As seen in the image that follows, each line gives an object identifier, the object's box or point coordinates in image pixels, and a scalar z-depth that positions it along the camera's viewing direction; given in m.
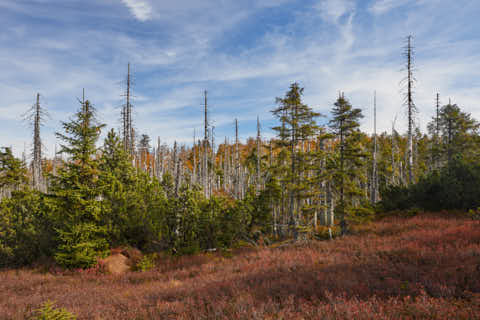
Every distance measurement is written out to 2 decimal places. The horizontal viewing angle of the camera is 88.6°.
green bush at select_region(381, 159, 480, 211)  14.13
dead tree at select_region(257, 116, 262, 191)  28.11
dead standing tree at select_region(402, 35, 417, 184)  19.44
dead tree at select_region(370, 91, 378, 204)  26.09
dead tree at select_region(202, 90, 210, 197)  20.78
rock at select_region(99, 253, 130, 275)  12.02
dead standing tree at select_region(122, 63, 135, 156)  21.75
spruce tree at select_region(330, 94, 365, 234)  14.62
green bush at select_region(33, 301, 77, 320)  4.33
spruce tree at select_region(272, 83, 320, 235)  15.28
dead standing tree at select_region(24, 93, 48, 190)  23.85
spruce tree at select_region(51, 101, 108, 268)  11.88
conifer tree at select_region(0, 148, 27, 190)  29.46
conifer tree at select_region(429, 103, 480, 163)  27.86
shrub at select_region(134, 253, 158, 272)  12.22
